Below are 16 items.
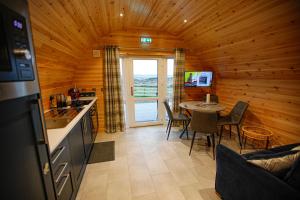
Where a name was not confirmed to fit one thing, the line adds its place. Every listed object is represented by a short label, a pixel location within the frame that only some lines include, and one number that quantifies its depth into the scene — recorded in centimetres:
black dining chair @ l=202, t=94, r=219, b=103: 400
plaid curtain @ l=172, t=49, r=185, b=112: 396
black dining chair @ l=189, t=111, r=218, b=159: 255
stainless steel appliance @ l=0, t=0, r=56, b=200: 63
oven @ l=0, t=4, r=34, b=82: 61
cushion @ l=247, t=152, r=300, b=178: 122
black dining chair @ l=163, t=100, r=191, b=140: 332
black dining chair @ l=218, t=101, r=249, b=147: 301
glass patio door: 401
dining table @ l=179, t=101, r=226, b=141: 292
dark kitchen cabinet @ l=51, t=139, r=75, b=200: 129
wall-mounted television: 402
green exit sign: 381
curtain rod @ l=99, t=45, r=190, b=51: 376
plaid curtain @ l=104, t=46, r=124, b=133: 364
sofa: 109
